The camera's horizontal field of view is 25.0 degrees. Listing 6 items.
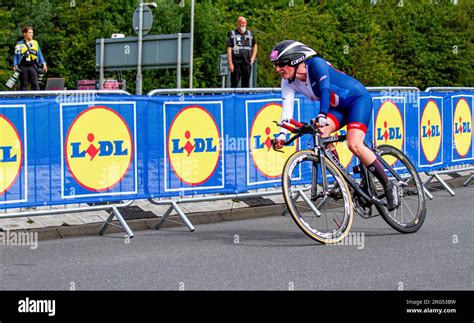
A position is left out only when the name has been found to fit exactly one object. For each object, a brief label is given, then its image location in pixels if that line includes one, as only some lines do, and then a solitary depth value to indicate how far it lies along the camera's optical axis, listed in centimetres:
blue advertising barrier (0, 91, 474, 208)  1006
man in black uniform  1791
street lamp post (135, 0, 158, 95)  2133
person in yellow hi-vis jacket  1942
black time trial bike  916
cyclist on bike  918
